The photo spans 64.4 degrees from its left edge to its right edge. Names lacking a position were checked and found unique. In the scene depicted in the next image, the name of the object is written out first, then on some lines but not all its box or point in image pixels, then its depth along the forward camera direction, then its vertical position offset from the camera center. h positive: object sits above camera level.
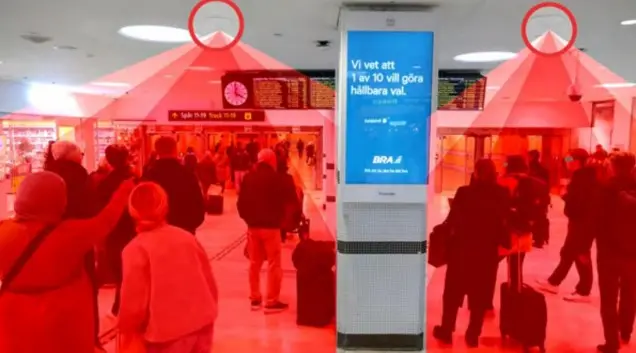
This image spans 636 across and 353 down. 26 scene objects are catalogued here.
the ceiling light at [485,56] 6.99 +1.13
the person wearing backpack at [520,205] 4.62 -0.71
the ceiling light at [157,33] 5.42 +1.11
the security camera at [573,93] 8.00 +0.68
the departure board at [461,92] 7.96 +0.68
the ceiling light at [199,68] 8.86 +1.15
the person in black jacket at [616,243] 4.14 -0.90
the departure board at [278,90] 7.89 +0.68
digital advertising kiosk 4.21 -0.27
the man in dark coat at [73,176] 3.94 -0.36
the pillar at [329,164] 9.64 -0.59
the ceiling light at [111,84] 10.93 +1.06
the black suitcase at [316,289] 4.91 -1.52
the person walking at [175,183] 4.53 -0.46
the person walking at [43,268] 2.61 -0.72
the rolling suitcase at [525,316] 4.33 -1.57
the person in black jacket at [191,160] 11.18 -0.61
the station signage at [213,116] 12.12 +0.43
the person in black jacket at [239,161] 14.41 -0.83
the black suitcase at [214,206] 11.98 -1.73
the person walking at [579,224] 5.48 -0.98
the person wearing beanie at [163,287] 2.44 -0.76
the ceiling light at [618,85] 10.95 +1.15
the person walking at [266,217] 5.14 -0.85
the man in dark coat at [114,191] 4.88 -0.59
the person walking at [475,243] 4.24 -0.92
